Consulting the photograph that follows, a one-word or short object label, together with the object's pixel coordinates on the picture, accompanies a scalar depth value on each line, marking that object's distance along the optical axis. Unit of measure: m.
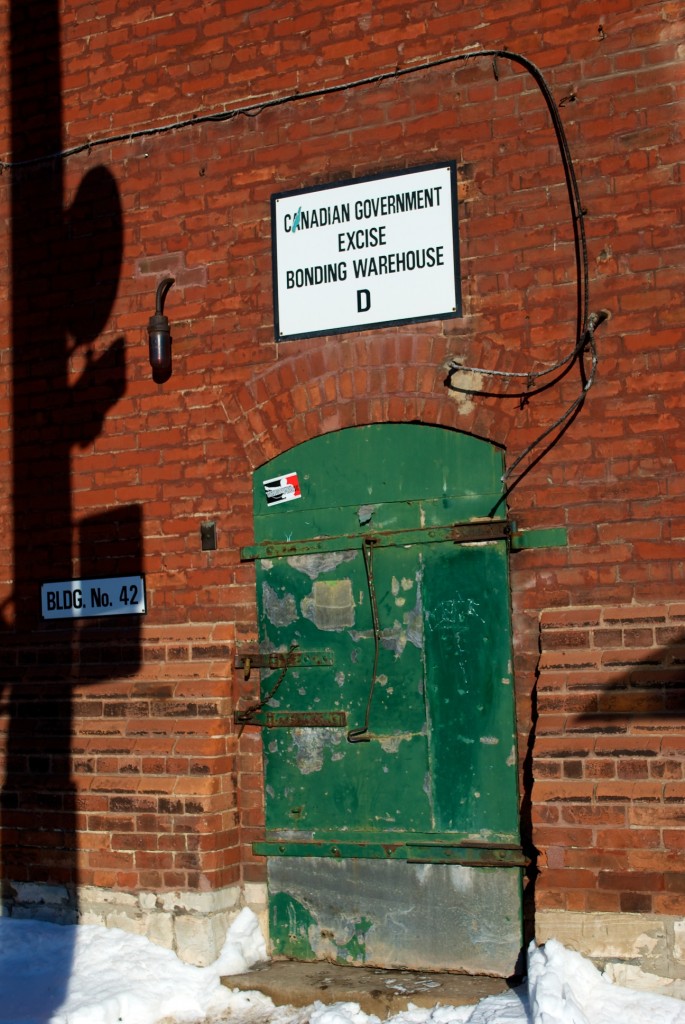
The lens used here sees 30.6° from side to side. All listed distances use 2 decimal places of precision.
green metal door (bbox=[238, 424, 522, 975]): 5.90
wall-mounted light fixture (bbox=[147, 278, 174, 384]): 6.75
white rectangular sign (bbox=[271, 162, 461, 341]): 6.23
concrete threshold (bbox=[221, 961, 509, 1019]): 5.54
